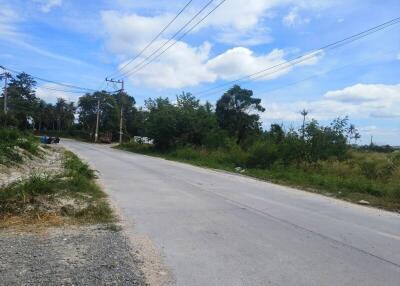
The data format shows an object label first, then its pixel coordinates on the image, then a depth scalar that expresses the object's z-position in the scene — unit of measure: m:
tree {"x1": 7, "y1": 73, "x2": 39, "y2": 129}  87.31
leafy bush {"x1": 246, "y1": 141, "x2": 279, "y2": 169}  27.66
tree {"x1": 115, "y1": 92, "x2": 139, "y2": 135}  88.25
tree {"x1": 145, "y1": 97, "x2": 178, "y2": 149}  47.22
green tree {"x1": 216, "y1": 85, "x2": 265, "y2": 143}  60.31
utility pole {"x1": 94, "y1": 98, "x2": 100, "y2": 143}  77.57
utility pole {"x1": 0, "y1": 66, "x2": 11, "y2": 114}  65.72
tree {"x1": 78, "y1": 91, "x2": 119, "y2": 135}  85.88
